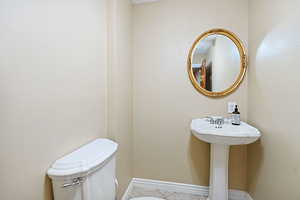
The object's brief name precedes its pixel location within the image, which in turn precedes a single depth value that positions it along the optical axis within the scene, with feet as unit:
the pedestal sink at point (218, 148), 4.18
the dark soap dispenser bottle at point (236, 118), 5.10
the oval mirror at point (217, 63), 5.46
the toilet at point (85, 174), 2.58
